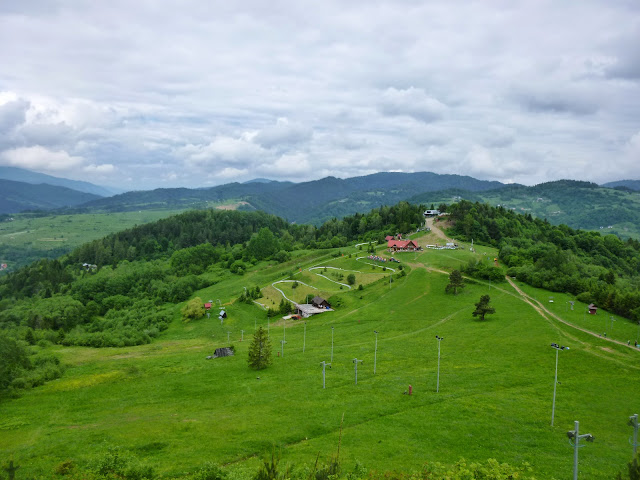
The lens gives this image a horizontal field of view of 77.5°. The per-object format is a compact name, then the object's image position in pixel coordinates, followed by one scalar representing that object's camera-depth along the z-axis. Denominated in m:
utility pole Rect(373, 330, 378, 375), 58.44
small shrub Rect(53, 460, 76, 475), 36.34
